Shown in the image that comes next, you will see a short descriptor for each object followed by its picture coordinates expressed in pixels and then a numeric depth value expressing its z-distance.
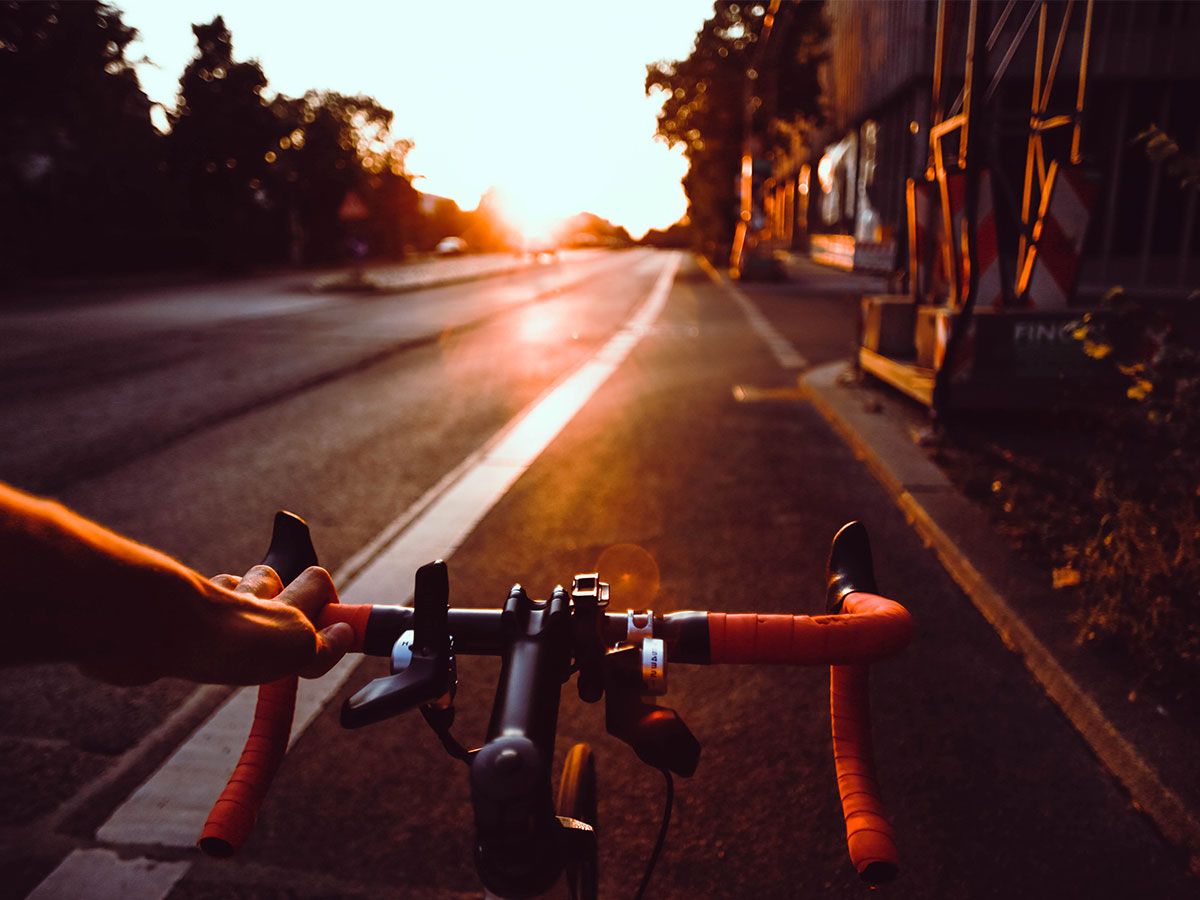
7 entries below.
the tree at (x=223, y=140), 33.94
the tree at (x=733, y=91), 35.69
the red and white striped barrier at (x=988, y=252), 6.58
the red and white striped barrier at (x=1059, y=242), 6.49
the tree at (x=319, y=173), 39.88
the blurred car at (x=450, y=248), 64.50
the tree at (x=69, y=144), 24.30
